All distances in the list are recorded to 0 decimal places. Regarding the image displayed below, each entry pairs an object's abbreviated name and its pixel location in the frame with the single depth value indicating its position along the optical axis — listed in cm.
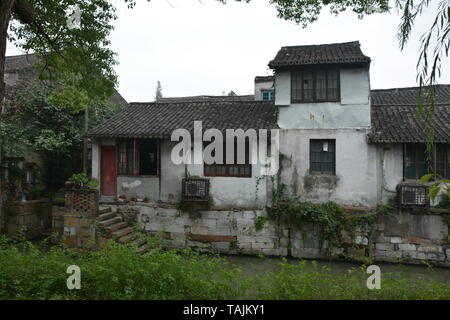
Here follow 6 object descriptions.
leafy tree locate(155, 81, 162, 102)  5823
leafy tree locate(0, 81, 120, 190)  1171
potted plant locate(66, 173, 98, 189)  1051
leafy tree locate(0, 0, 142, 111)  774
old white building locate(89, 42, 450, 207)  965
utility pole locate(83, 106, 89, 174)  1245
